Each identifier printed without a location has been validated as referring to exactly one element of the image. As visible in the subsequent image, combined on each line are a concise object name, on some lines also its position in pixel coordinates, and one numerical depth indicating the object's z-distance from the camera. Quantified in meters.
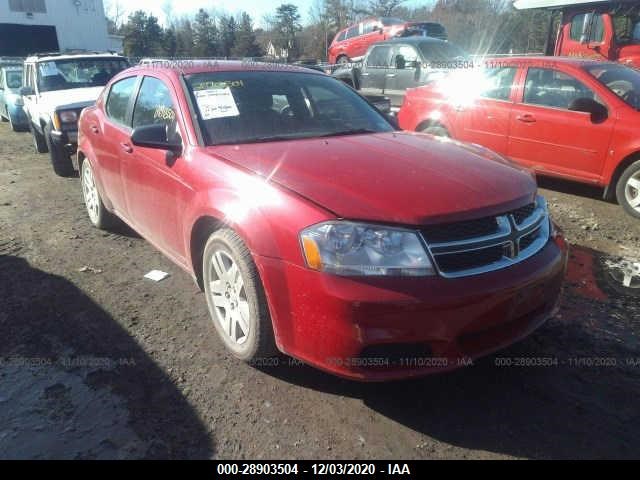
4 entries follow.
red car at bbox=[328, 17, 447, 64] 18.41
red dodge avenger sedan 2.18
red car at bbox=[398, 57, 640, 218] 5.26
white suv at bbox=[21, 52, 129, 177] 7.30
